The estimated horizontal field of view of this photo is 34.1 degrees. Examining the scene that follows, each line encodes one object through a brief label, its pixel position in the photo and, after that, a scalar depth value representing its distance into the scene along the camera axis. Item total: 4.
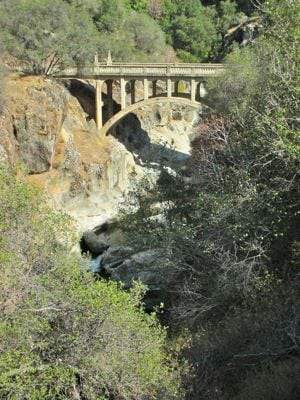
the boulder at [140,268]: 14.33
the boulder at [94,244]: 24.50
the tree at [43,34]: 30.81
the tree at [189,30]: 59.12
